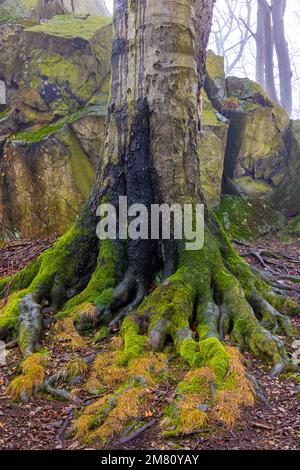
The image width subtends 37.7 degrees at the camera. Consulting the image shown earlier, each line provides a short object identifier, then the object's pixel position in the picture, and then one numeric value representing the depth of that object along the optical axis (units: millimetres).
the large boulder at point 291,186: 12297
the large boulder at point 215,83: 12688
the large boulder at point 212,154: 11288
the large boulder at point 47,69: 11055
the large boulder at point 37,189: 9812
